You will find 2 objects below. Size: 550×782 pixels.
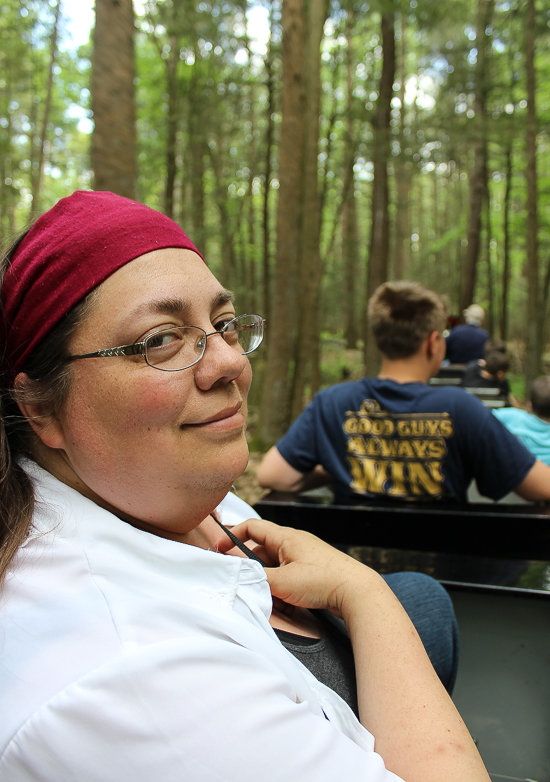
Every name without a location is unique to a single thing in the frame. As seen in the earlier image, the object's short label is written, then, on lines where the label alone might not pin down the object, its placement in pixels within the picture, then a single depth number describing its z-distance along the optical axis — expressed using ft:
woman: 2.29
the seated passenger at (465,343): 25.32
